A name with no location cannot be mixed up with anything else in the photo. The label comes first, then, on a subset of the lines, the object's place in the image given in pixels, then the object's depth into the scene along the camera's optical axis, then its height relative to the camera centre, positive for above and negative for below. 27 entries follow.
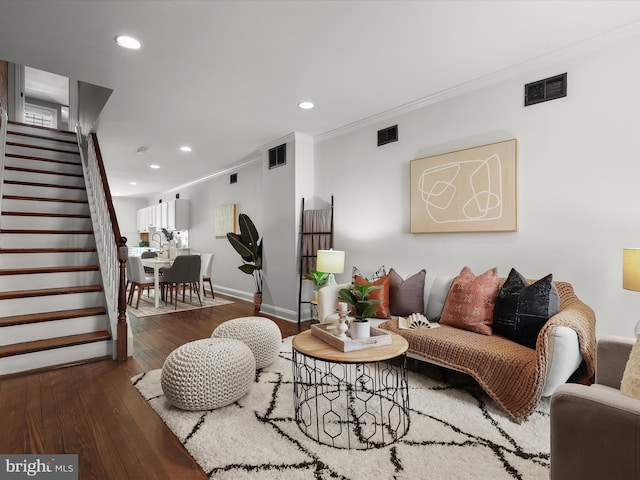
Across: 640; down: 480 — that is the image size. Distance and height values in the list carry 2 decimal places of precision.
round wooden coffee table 1.83 -1.06
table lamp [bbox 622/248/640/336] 1.99 -0.14
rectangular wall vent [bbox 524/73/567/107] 2.67 +1.24
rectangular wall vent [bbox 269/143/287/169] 4.87 +1.24
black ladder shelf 4.43 +0.07
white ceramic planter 2.00 -0.52
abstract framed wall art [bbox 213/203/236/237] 6.68 +0.43
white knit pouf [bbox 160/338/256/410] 2.10 -0.85
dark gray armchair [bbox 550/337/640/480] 0.97 -0.57
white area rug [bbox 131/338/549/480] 1.59 -1.06
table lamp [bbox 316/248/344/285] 3.80 -0.22
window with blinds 8.53 +3.12
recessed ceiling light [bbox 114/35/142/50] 2.47 +1.46
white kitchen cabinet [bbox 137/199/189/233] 8.28 +0.63
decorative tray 1.89 -0.56
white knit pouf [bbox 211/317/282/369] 2.81 -0.78
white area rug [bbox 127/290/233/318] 5.19 -1.08
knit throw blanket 1.97 -0.72
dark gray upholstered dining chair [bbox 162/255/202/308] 5.38 -0.50
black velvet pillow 2.29 -0.44
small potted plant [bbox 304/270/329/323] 4.03 -0.43
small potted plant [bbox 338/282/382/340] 2.00 -0.42
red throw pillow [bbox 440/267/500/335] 2.58 -0.46
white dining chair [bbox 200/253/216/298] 6.27 -0.47
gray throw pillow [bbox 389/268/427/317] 3.10 -0.48
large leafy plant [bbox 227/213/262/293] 5.31 -0.05
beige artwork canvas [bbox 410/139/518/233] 2.91 +0.49
